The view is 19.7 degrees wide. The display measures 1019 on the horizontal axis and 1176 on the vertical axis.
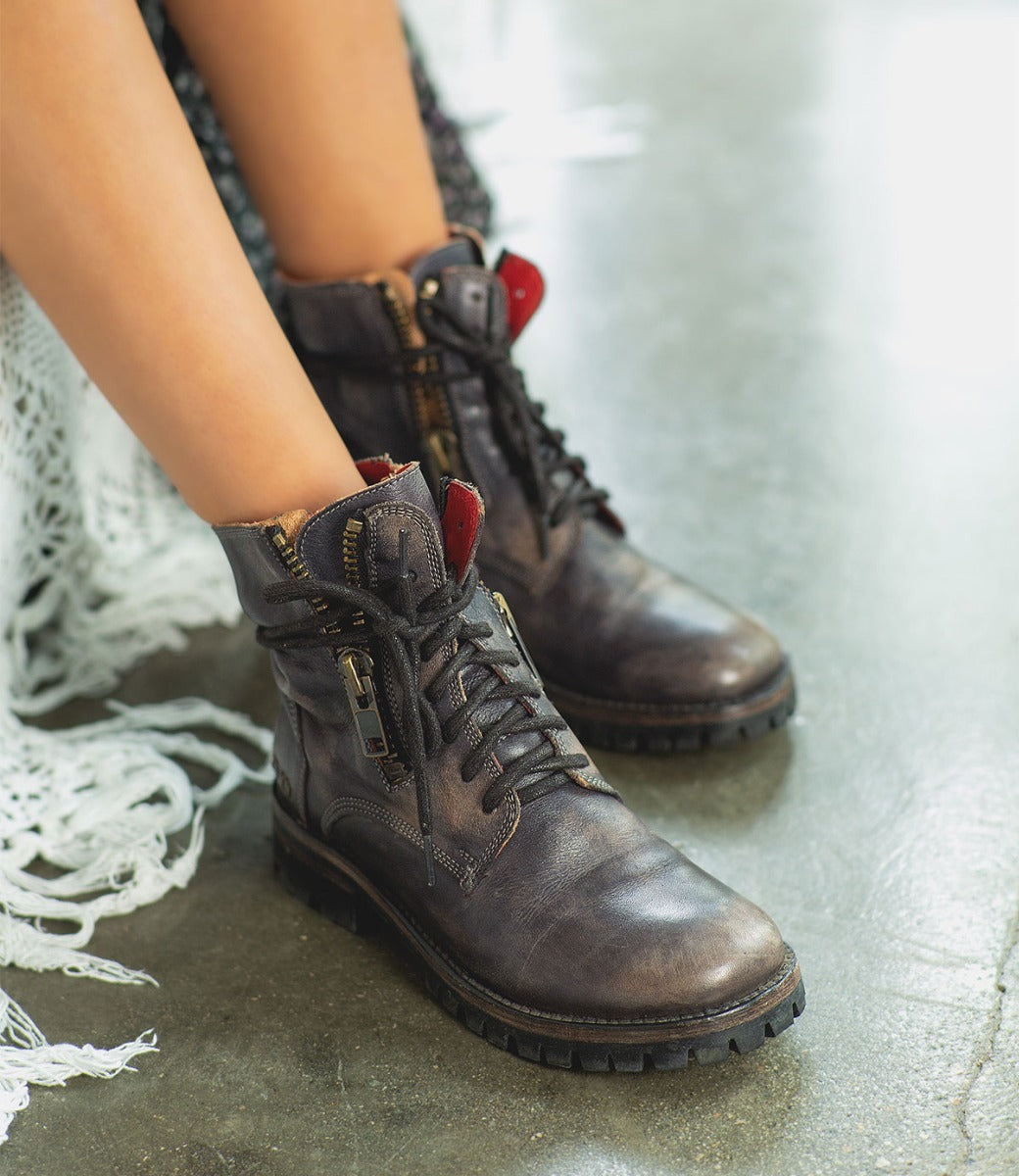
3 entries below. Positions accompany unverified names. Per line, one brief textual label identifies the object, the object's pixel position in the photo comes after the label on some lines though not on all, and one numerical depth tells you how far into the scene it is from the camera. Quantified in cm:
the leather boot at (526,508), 150
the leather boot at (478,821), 129
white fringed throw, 141
